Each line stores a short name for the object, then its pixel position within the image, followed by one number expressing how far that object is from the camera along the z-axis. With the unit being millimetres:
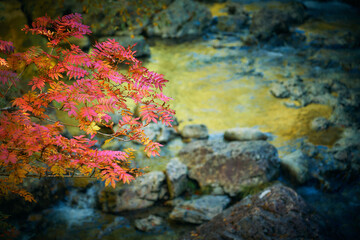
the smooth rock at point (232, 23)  13555
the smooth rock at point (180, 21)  12641
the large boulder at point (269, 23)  12633
